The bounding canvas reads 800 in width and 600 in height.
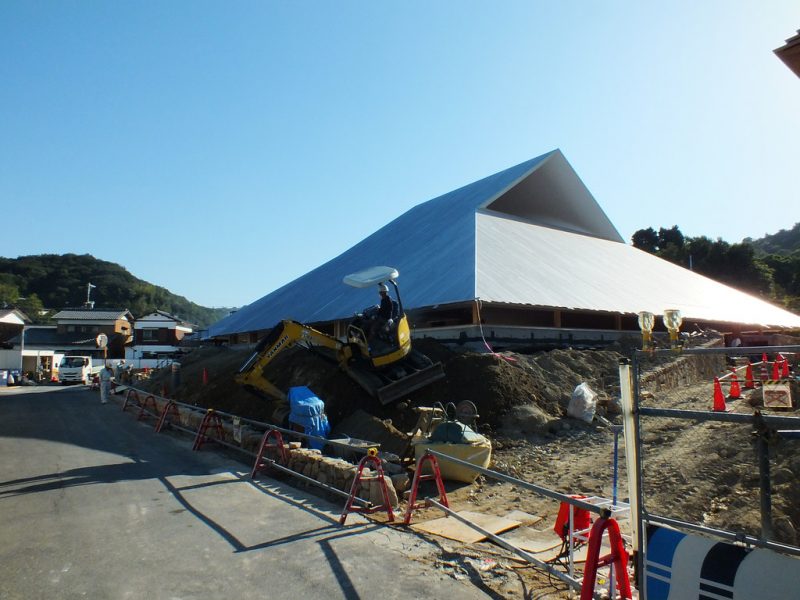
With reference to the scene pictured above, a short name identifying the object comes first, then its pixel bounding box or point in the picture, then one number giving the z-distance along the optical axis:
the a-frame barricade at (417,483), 6.75
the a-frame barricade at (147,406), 18.26
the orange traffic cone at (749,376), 11.24
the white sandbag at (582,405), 11.97
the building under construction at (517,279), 17.80
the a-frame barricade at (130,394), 21.12
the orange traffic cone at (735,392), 11.01
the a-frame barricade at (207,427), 12.31
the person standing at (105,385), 24.66
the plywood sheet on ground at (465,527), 6.38
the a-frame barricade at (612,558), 3.93
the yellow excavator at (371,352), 12.41
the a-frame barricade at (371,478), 7.09
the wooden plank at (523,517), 7.20
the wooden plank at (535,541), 6.06
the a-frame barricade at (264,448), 9.48
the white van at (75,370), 41.12
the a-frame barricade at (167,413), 15.29
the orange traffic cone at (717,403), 5.74
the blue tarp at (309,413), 11.04
